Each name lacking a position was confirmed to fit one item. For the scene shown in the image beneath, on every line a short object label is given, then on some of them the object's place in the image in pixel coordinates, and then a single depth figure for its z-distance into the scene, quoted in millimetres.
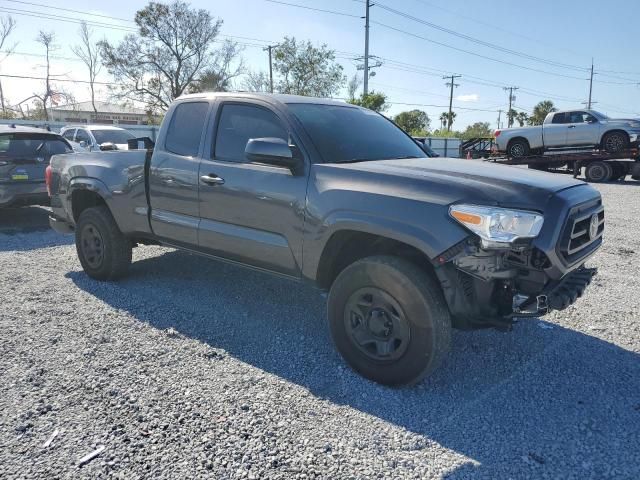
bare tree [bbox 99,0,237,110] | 37719
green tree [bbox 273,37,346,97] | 40531
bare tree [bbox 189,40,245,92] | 40156
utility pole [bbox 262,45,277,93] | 44284
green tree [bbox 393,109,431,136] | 53331
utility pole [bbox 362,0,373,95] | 35938
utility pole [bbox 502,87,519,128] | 81250
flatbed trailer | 15480
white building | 67006
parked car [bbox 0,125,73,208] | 7746
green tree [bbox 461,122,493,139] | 59809
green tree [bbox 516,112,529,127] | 83562
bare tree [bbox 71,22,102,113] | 43906
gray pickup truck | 2717
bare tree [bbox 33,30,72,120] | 44531
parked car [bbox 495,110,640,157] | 15891
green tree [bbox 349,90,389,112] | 34656
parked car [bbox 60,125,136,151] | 14266
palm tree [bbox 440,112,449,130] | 82069
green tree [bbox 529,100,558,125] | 72281
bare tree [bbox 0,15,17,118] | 42169
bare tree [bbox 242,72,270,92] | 44812
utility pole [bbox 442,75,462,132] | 70175
